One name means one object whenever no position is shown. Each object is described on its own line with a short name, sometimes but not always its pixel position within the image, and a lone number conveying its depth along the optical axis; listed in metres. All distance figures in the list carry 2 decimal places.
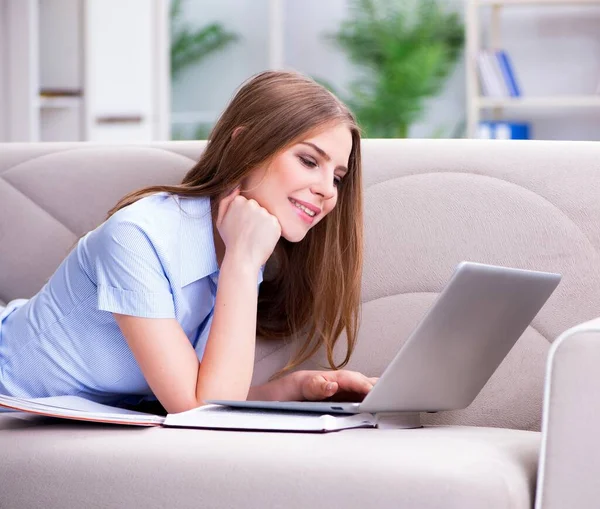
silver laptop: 1.87
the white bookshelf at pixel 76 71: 8.19
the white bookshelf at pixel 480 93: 8.80
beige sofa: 1.63
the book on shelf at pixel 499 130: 8.90
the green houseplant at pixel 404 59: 9.88
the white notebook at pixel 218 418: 1.91
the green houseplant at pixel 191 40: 10.28
